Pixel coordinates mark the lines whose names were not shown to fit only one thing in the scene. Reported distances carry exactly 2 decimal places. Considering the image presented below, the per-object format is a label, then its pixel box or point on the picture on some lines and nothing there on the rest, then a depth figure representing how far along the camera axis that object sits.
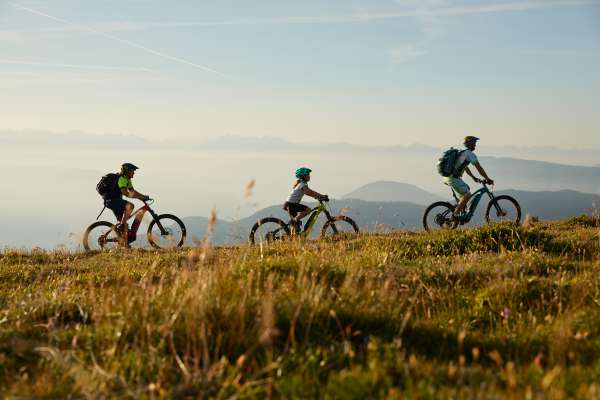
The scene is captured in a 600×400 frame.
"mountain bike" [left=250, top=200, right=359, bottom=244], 16.91
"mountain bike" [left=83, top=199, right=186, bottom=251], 17.09
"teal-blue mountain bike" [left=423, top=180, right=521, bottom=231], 18.18
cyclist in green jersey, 16.75
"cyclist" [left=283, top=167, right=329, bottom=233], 16.64
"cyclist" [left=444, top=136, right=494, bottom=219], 17.52
